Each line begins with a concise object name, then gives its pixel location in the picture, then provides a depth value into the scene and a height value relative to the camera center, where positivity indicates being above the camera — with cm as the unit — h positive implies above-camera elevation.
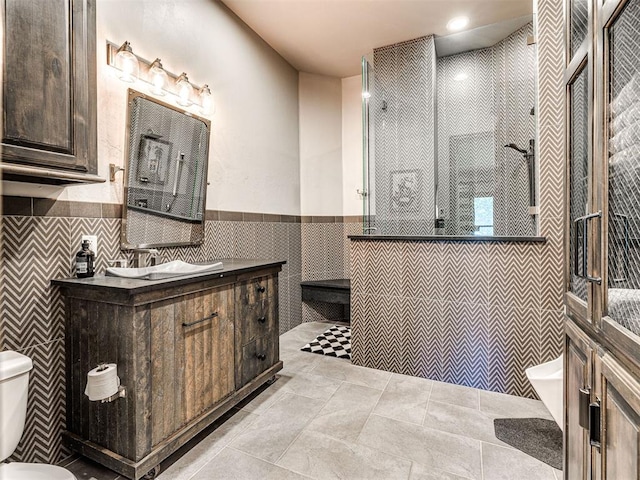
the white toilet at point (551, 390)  149 -70
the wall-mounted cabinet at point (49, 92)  114 +55
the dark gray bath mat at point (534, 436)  162 -106
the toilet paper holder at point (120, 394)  140 -66
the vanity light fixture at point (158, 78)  189 +104
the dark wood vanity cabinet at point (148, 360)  142 -58
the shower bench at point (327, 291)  360 -59
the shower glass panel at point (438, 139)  330 +105
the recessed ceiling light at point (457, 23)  304 +203
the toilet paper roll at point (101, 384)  133 -59
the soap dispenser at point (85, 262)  164 -12
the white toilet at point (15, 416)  112 -65
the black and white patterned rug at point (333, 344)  298 -102
